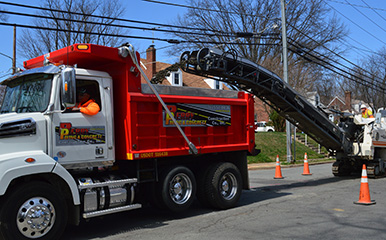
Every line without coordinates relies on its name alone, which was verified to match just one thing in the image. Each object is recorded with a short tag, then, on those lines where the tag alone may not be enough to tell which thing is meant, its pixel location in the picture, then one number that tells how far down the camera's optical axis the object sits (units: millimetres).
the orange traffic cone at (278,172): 14881
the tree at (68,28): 27894
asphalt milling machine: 9969
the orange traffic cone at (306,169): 15974
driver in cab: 6676
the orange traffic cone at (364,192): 9000
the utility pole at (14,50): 22797
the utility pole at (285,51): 20188
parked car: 44138
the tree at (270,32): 35900
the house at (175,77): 36438
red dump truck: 5875
